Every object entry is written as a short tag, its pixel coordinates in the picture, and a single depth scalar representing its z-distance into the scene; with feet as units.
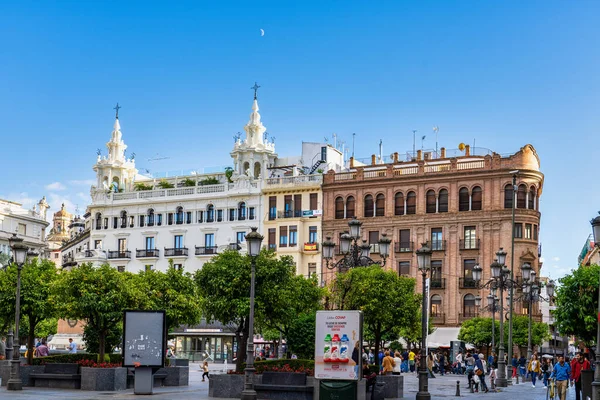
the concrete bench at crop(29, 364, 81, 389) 106.01
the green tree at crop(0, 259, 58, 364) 129.18
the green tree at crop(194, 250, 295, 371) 120.98
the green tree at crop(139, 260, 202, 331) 132.16
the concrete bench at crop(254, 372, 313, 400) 90.94
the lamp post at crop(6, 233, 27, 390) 101.24
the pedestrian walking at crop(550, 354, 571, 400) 92.94
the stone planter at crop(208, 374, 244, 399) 95.71
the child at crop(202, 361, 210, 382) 132.98
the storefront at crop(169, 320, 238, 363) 258.16
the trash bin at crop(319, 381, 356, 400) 75.87
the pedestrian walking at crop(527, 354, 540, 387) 149.11
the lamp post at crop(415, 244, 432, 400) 91.50
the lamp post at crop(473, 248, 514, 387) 129.18
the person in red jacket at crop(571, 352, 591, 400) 91.30
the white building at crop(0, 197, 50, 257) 356.79
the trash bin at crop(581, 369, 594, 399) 87.25
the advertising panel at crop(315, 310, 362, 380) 76.13
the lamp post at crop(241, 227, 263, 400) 85.15
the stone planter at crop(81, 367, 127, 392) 103.35
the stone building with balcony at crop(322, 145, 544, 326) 234.99
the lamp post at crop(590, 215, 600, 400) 72.28
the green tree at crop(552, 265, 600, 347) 136.26
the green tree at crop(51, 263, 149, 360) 114.32
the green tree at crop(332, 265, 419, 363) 150.61
